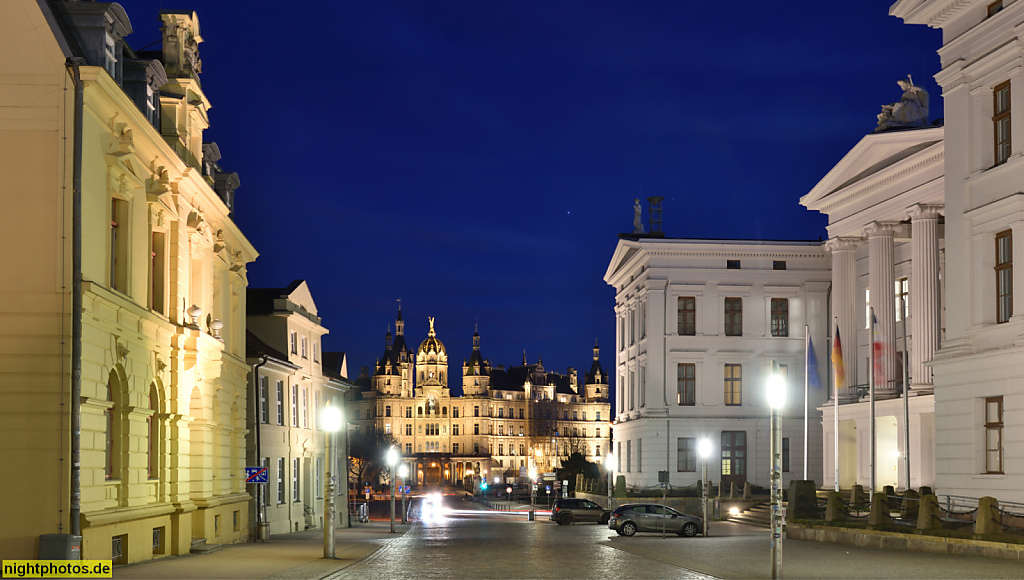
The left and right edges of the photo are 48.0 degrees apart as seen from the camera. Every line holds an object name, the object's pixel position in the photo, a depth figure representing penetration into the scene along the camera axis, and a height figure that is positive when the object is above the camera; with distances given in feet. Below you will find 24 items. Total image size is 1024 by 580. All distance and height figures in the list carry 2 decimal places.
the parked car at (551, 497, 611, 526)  202.69 -26.48
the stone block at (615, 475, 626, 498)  222.48 -24.27
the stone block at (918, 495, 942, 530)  97.91 -12.88
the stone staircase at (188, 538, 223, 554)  102.42 -16.57
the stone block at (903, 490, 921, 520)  114.42 -14.51
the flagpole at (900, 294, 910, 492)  122.51 -8.53
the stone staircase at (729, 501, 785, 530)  169.89 -23.62
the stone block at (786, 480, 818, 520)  133.18 -16.07
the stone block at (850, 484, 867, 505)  143.84 -16.55
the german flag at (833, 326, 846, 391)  143.54 -0.17
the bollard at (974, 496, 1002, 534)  89.25 -12.05
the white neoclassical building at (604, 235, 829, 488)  225.35 +3.49
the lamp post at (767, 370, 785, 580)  71.97 -7.84
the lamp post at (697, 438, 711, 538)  176.04 -13.19
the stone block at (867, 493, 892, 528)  107.65 -14.09
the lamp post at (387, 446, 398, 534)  175.99 -14.64
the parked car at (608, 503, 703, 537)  144.77 -20.08
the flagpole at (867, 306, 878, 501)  129.29 -5.08
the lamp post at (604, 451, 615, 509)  218.63 -19.50
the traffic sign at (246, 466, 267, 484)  118.93 -11.73
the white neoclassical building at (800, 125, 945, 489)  147.23 +11.50
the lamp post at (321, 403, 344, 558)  98.12 -11.43
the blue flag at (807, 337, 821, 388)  149.38 -0.70
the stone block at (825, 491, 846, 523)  119.55 -15.30
